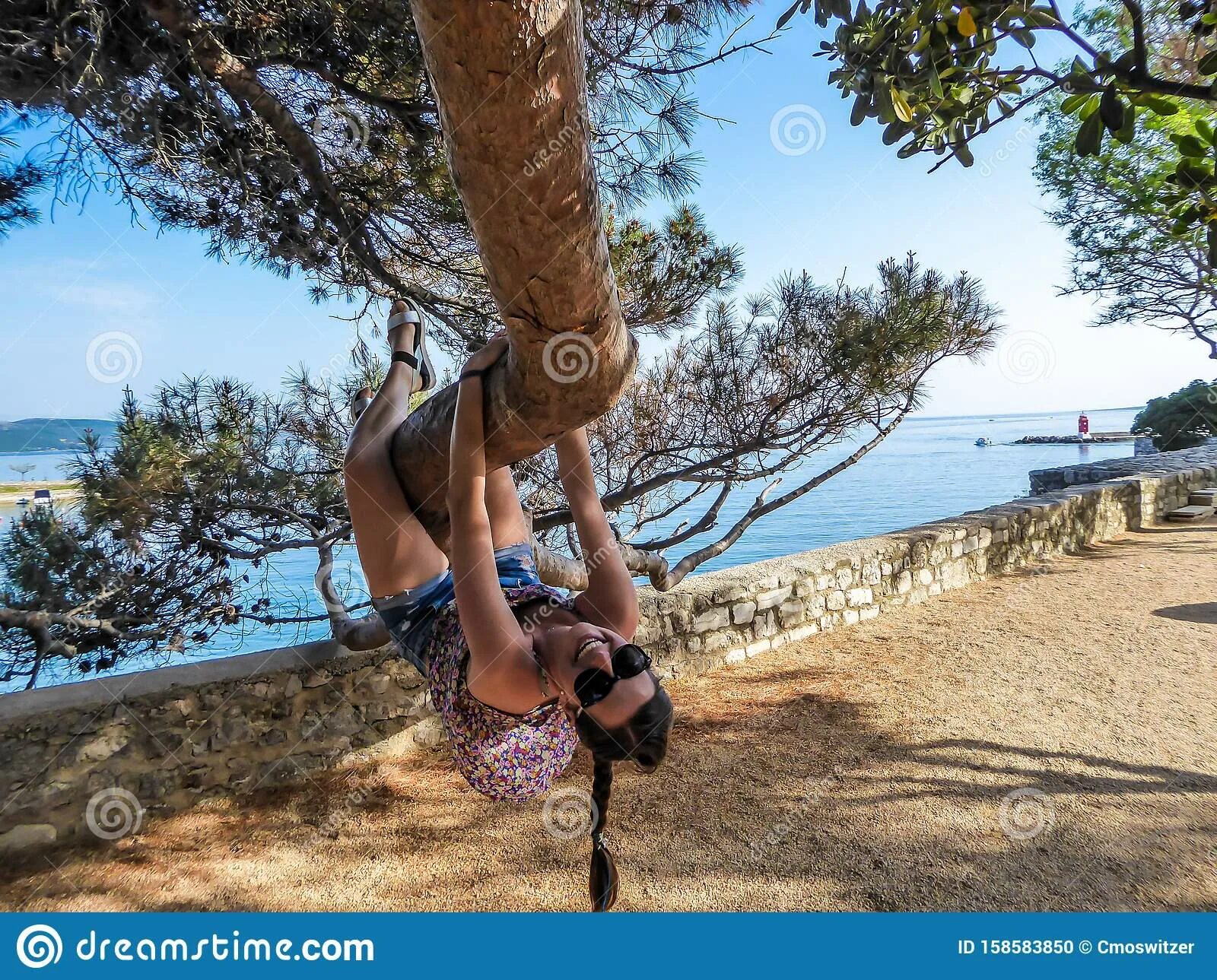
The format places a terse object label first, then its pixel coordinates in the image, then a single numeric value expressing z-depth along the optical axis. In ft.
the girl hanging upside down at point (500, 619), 4.58
